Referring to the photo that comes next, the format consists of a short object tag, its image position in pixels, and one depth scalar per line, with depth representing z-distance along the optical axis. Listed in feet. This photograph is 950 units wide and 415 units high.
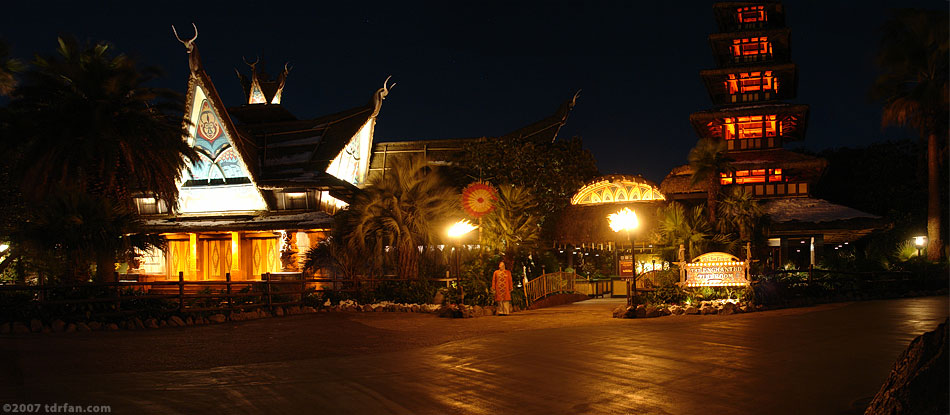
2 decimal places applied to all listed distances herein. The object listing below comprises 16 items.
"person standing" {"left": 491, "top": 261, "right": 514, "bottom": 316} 60.75
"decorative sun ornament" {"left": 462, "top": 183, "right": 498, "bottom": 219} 66.33
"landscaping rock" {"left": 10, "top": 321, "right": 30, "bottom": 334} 50.57
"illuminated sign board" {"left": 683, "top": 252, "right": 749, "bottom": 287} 59.36
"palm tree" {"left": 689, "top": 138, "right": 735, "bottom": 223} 74.38
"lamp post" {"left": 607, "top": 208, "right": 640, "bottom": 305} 61.04
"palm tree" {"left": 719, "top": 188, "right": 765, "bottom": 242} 74.02
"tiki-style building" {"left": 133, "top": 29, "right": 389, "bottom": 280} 96.68
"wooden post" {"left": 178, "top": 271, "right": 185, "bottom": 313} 58.38
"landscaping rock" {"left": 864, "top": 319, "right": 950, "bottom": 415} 14.73
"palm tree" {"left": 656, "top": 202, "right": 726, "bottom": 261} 70.08
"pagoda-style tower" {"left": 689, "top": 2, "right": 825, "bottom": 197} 98.37
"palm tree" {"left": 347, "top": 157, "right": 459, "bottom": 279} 74.74
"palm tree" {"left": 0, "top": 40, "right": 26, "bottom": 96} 66.49
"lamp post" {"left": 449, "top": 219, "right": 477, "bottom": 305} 68.85
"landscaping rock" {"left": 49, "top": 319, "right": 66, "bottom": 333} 51.72
